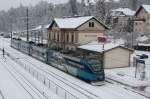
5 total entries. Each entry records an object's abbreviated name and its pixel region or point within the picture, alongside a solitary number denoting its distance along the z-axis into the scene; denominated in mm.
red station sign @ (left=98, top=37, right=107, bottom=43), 46381
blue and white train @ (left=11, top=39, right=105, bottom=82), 34375
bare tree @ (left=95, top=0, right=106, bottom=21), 91250
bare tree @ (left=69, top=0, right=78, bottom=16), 128975
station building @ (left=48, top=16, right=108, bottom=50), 51719
